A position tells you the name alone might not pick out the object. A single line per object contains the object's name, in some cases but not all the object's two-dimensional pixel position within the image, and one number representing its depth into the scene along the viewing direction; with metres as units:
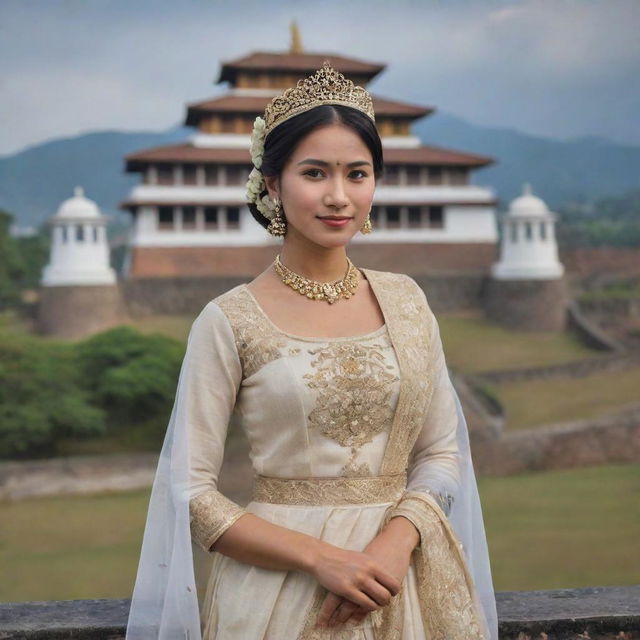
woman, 1.43
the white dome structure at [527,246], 18.94
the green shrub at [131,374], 14.29
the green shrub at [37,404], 13.98
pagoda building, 18.89
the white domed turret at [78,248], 18.02
